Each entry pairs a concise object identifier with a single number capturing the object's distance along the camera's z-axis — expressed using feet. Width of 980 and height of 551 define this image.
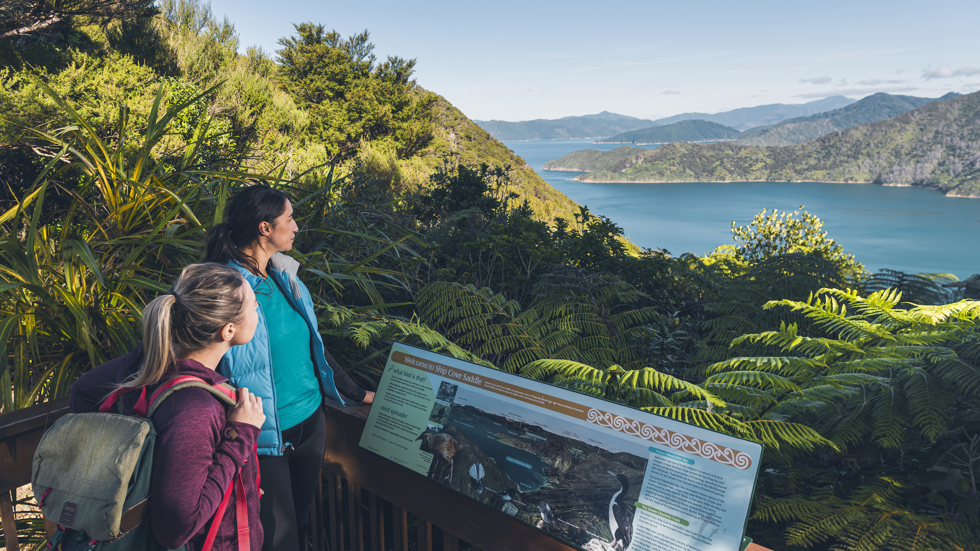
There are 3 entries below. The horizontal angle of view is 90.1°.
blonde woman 3.50
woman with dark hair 5.14
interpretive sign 3.21
